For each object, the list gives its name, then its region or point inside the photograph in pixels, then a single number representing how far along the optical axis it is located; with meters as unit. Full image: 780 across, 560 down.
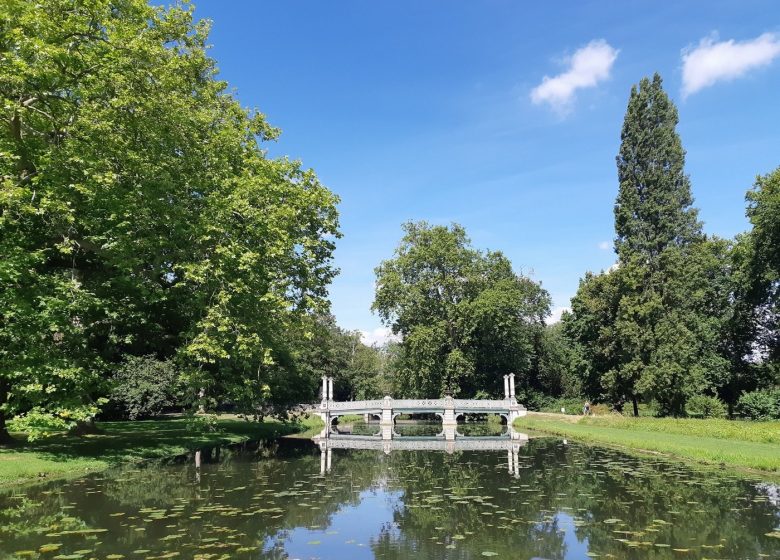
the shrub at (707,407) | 48.62
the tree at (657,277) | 46.19
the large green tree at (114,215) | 18.08
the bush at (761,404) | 43.59
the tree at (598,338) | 51.12
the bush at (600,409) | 67.06
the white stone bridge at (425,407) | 53.50
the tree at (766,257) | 43.53
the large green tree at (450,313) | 61.97
